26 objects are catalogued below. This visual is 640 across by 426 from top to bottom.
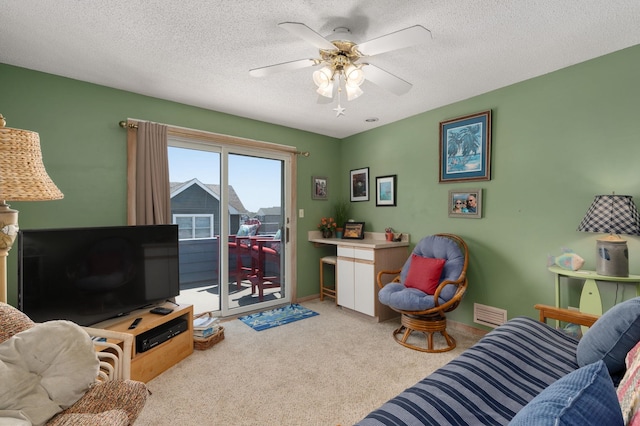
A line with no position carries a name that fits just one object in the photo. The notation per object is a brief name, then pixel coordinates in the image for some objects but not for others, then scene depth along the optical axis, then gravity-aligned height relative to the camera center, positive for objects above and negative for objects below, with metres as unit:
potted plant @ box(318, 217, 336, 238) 4.50 -0.19
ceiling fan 1.74 +0.98
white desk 3.54 -0.68
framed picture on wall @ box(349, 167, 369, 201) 4.44 +0.43
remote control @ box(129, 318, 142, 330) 2.26 -0.84
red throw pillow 3.03 -0.63
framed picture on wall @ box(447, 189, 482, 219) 3.14 +0.10
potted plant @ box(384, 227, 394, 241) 3.93 -0.28
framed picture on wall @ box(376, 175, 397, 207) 4.04 +0.31
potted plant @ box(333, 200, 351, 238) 4.58 -0.02
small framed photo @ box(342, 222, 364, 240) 4.30 -0.26
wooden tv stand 2.23 -1.07
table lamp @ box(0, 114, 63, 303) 1.41 +0.20
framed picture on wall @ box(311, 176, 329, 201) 4.50 +0.39
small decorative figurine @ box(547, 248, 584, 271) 2.33 -0.38
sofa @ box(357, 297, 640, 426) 0.72 -0.72
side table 2.13 -0.56
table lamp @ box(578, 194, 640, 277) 2.03 -0.11
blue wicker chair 2.80 -0.80
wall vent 2.97 -1.04
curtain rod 2.89 +0.86
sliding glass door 3.43 -0.13
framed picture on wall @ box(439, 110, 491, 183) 3.08 +0.69
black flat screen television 2.00 -0.43
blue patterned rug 3.48 -1.27
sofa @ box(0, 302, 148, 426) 1.21 -0.72
